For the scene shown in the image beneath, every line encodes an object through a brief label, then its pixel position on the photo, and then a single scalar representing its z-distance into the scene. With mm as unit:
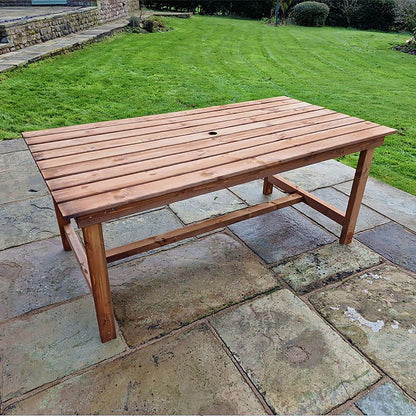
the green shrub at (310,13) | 13943
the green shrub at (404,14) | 11258
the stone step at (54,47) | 6230
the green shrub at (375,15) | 14207
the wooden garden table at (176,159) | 1371
